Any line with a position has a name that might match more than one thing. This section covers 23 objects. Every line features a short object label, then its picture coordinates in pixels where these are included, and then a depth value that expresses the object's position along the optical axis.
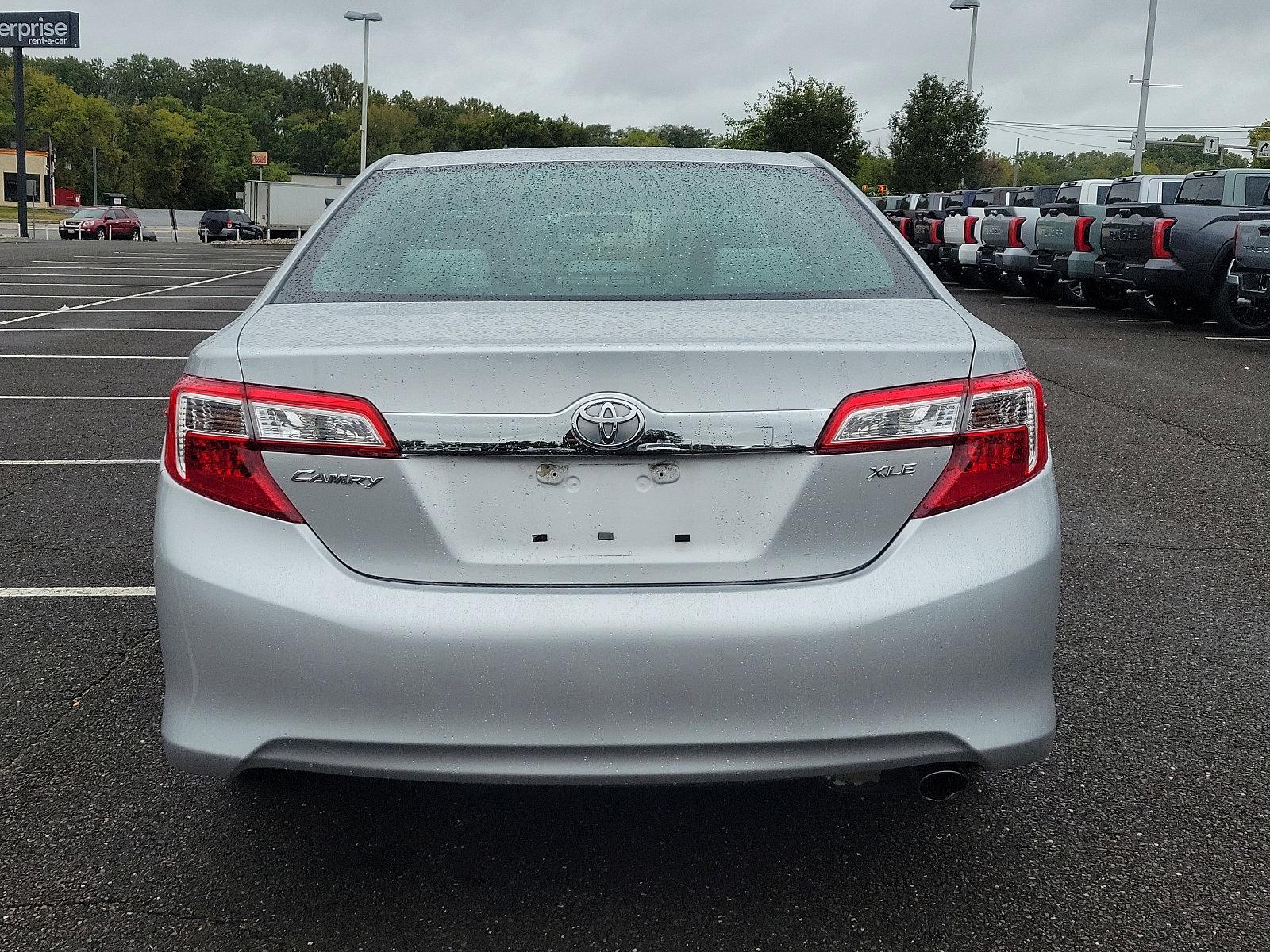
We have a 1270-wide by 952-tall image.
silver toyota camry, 2.34
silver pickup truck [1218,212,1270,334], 13.12
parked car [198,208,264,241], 54.78
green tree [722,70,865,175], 48.34
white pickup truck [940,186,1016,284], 22.09
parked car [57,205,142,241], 53.19
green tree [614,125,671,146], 163.25
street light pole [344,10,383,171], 54.31
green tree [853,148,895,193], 47.00
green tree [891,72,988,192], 43.91
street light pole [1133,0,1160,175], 36.81
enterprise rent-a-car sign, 54.34
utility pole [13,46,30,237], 49.59
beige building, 114.12
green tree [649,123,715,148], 158.75
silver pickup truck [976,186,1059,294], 19.78
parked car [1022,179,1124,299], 17.87
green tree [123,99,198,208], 112.81
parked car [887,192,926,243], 27.64
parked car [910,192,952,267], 24.78
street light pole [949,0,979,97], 48.47
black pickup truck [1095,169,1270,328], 14.73
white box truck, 61.03
